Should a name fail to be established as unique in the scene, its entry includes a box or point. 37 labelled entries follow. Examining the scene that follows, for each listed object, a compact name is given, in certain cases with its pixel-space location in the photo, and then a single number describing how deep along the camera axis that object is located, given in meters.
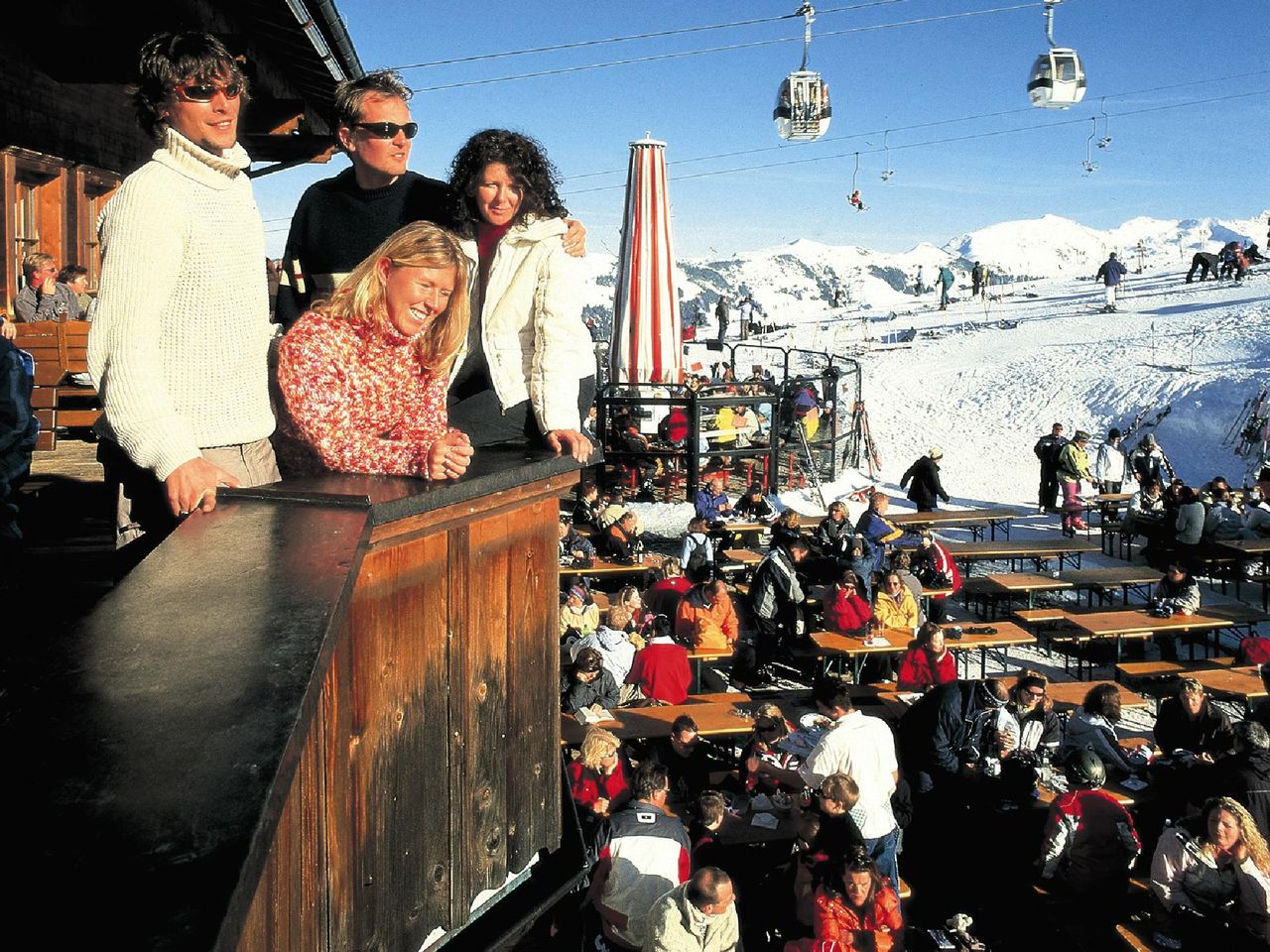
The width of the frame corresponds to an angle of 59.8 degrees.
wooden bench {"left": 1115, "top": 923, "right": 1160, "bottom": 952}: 5.37
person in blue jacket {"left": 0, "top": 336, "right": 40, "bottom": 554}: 3.70
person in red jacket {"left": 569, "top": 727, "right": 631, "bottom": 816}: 6.68
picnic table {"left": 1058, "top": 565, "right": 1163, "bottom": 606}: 12.02
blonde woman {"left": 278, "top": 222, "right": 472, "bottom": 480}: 2.34
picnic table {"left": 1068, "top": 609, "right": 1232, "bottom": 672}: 10.21
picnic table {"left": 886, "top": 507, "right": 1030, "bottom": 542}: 15.10
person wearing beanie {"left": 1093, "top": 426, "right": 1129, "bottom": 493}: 18.47
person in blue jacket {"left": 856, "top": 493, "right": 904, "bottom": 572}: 12.54
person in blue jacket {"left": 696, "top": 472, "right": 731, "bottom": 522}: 14.16
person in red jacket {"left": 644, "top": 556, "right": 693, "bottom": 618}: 10.55
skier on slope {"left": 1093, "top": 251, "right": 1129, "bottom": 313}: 37.95
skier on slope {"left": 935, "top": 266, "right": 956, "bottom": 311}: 46.50
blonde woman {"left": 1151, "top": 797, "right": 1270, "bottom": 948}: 5.63
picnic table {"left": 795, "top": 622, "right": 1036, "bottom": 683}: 9.45
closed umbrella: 14.41
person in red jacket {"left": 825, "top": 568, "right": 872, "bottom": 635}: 10.01
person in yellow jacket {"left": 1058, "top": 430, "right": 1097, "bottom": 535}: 17.22
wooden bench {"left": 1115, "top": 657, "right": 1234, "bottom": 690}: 9.64
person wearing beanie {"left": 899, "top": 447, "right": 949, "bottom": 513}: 17.06
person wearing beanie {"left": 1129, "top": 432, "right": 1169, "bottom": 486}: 17.27
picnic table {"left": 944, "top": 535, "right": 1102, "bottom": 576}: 13.52
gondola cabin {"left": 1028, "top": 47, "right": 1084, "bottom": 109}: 17.58
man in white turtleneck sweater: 1.96
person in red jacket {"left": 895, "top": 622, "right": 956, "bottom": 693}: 8.63
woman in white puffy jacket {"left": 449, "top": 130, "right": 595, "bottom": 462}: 2.94
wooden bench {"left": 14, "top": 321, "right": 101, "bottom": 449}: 6.95
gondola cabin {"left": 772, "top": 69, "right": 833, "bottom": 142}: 18.95
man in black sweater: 3.11
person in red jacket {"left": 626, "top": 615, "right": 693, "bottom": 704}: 8.68
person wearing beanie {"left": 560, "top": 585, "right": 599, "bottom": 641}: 9.66
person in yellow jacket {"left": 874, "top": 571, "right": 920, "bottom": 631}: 10.01
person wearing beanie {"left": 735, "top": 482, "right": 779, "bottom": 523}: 15.00
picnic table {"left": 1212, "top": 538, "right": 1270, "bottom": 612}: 12.81
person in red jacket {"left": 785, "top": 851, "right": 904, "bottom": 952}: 5.44
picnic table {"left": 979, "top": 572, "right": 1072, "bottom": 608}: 11.54
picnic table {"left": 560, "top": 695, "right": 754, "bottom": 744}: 7.75
